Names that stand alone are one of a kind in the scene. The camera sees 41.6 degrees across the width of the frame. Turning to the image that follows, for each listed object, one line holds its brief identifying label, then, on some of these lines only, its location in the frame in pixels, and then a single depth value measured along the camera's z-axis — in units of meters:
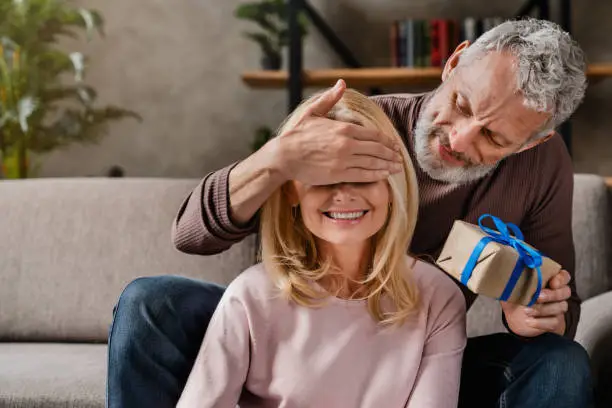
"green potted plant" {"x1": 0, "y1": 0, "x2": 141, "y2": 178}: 3.05
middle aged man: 1.19
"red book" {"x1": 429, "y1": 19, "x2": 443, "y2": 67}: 3.23
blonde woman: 1.21
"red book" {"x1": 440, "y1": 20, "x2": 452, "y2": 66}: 3.24
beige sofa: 1.90
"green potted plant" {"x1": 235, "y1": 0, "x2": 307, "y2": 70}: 3.29
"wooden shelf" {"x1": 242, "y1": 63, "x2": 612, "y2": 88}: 3.21
